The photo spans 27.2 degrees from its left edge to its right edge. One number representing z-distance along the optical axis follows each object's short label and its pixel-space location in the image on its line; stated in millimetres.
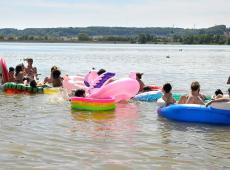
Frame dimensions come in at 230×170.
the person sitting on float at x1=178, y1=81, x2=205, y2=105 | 9789
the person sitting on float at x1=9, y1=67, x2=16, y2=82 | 14719
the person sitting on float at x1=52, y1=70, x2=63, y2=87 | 14578
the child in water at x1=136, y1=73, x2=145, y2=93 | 13570
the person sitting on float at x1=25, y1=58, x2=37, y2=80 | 15562
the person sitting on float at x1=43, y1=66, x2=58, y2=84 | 15003
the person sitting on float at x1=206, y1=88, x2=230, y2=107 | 9008
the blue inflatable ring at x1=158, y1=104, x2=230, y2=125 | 9281
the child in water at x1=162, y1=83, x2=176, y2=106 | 10314
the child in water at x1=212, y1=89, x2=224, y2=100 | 10480
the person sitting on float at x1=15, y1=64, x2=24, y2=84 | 14750
